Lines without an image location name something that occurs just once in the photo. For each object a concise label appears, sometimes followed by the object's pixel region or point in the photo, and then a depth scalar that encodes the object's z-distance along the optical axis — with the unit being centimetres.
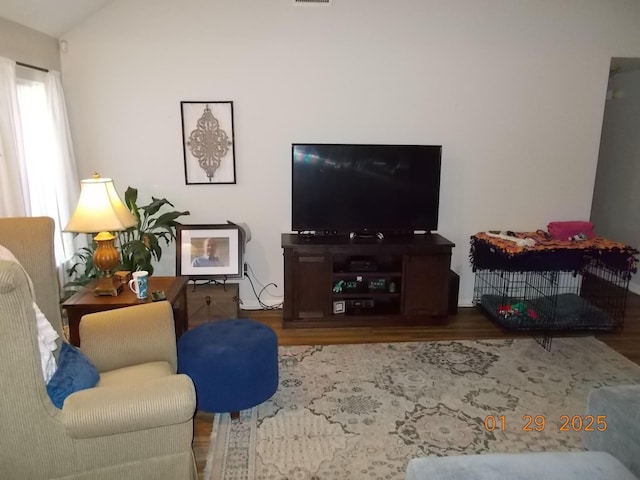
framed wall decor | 376
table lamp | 247
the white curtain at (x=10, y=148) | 269
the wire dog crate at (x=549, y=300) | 375
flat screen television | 373
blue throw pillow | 170
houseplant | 337
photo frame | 375
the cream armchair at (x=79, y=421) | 153
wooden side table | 249
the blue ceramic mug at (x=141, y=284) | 263
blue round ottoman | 243
